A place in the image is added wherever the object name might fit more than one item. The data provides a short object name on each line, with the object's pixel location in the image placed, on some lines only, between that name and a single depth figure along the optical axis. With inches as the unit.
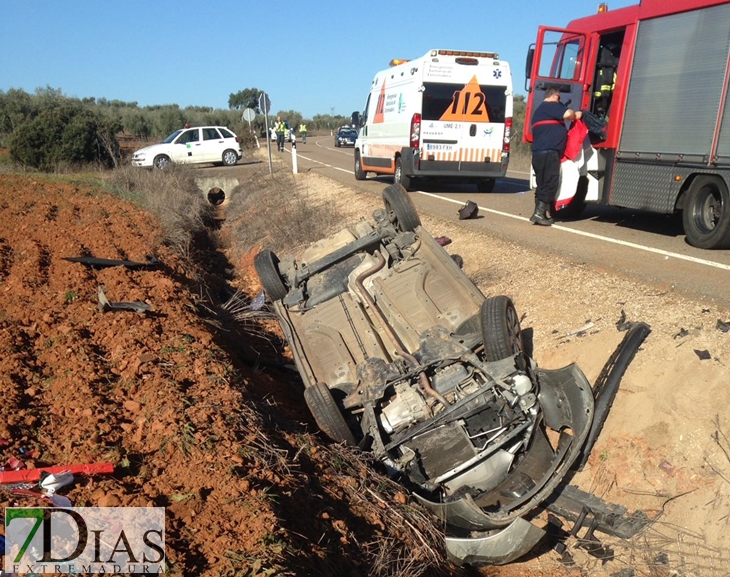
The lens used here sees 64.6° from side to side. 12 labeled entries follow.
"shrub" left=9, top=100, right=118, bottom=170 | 777.6
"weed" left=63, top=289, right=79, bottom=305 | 235.3
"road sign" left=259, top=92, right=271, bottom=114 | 681.6
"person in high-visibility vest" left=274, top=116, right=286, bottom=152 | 1182.3
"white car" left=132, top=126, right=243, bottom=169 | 770.8
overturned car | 153.9
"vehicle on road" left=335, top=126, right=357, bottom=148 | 1448.1
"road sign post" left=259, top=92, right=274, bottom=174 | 681.3
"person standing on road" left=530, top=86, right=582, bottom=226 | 327.0
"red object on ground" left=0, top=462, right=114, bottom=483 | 122.3
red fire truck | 268.4
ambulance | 466.0
